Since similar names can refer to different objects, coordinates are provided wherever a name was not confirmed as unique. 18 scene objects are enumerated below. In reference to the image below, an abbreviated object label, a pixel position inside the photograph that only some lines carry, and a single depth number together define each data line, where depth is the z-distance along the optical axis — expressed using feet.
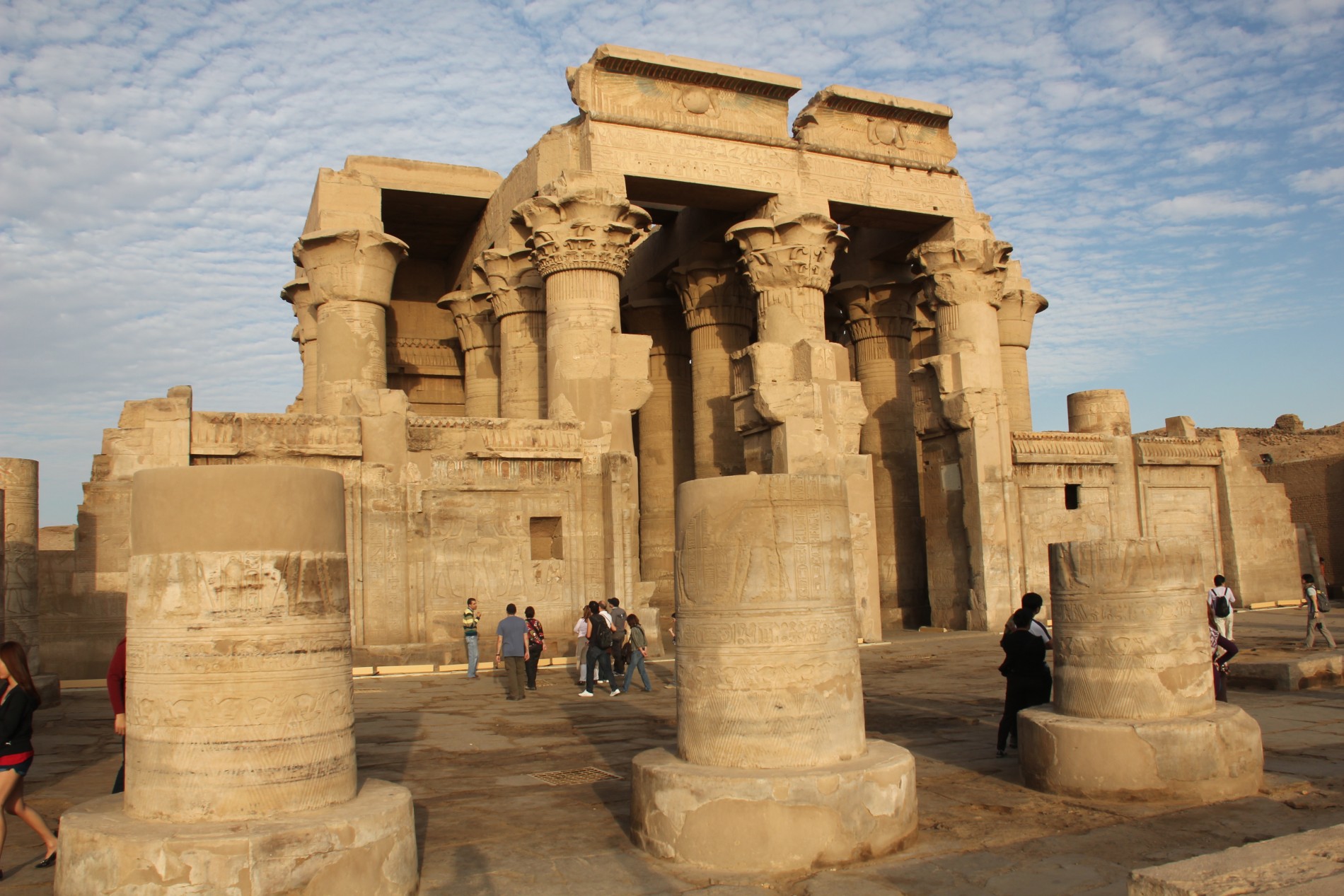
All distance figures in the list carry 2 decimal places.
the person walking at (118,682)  20.13
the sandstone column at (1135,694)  21.38
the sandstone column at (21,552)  41.45
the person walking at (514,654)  38.42
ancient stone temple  49.60
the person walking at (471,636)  46.34
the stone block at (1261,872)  11.40
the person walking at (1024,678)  26.12
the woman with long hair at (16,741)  18.34
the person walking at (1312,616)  43.93
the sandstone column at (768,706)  17.60
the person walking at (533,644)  41.43
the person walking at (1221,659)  29.48
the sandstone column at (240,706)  15.07
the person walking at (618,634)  42.16
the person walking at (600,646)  40.24
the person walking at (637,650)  40.47
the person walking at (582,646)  42.63
